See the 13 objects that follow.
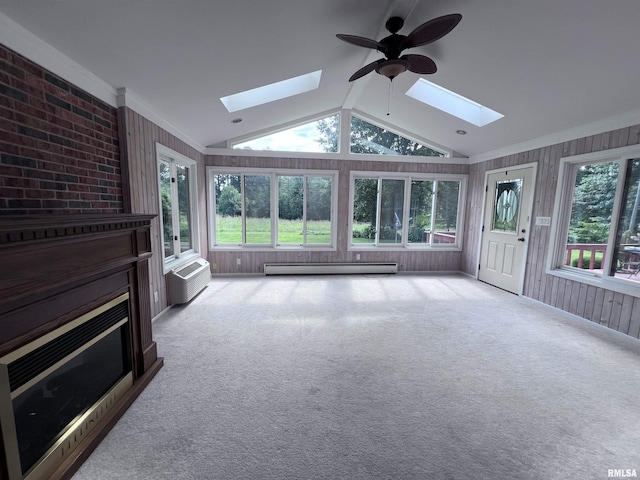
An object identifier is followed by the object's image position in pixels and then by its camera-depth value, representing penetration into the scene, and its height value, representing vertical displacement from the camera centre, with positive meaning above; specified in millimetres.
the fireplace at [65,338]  1123 -712
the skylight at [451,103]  3965 +1694
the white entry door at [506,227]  4219 -182
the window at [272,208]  5113 +48
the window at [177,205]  3500 +44
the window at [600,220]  2994 -8
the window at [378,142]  5293 +1418
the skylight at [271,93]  3732 +1640
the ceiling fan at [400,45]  1998 +1353
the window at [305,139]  5051 +1377
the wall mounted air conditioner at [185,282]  3469 -987
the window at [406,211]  5426 +65
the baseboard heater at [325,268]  5160 -1089
